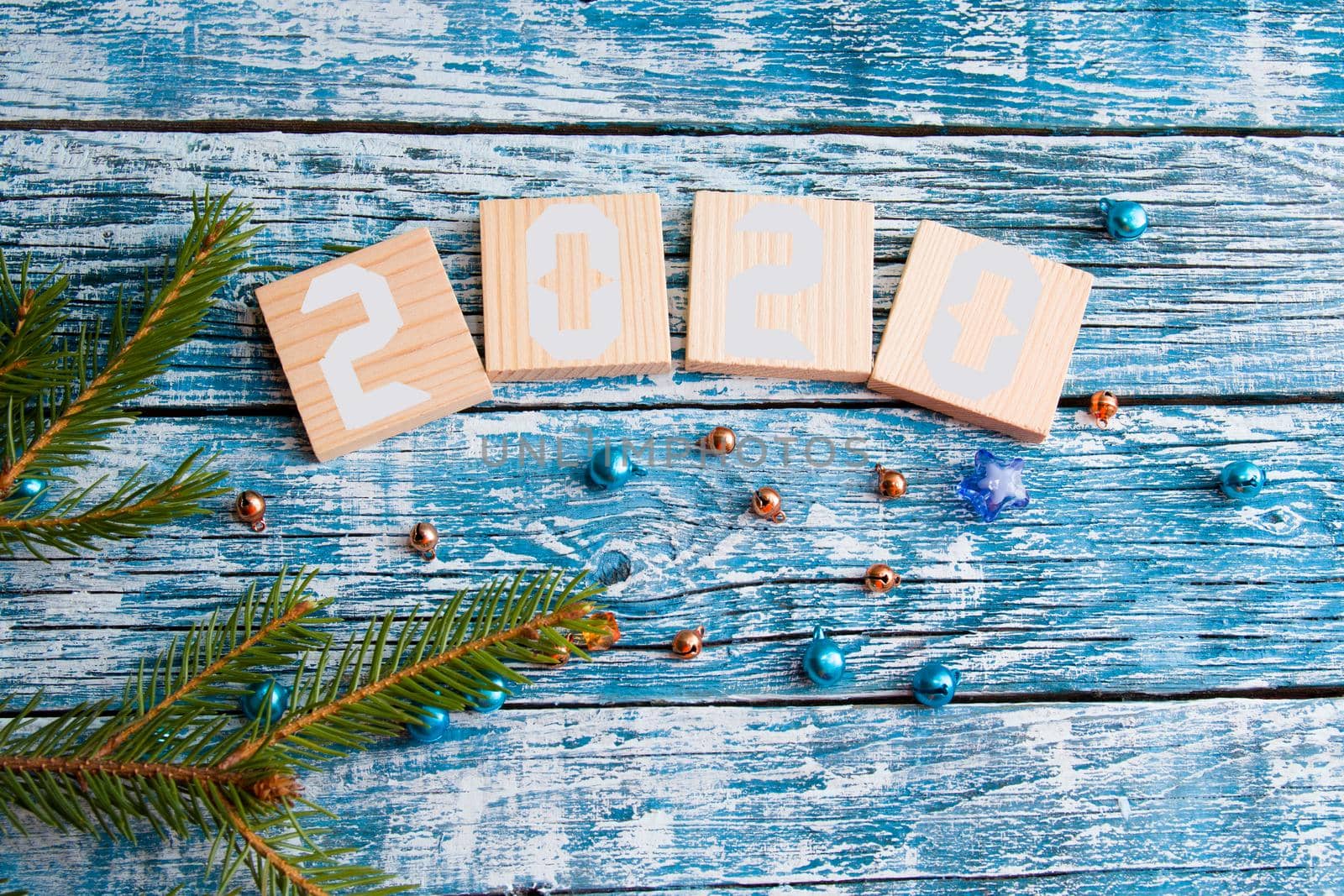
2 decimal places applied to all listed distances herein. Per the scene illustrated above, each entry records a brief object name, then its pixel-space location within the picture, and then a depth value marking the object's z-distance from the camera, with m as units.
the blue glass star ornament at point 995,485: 0.48
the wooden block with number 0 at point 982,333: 0.49
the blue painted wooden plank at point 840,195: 0.50
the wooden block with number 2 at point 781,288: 0.49
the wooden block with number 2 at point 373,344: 0.48
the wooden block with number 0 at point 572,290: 0.49
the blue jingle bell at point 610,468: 0.48
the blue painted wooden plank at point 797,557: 0.48
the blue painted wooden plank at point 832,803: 0.48
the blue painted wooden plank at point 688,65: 0.51
